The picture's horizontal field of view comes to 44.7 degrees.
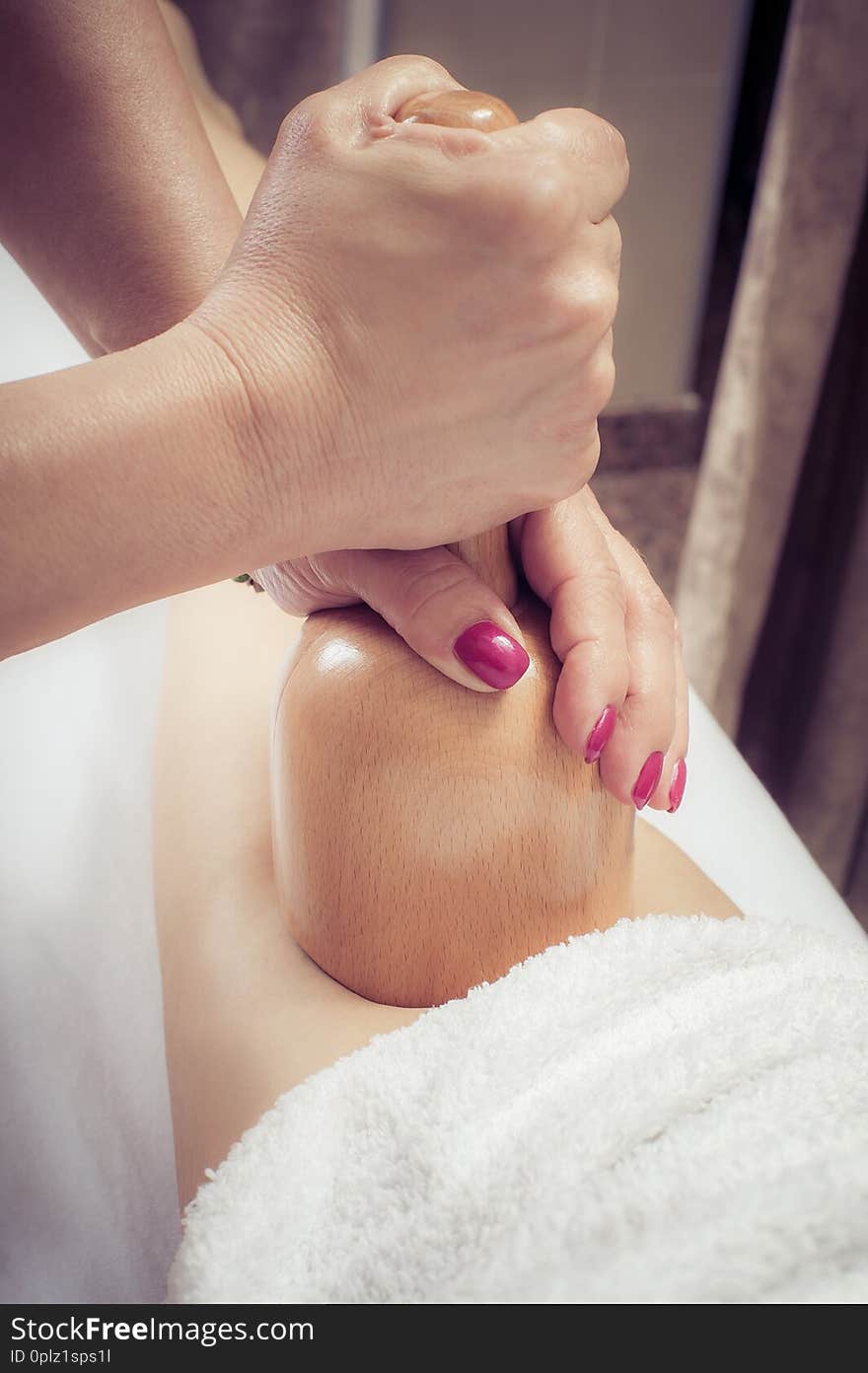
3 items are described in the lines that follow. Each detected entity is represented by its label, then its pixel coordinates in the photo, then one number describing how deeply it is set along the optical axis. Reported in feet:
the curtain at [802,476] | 4.28
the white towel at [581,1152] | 1.28
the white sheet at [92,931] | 1.91
